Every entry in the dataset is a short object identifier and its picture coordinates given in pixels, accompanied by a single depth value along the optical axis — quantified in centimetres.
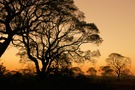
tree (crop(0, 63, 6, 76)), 3250
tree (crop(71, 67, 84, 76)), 3144
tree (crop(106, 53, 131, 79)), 10212
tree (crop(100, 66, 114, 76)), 11825
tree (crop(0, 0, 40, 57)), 2623
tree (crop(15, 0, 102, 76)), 3991
